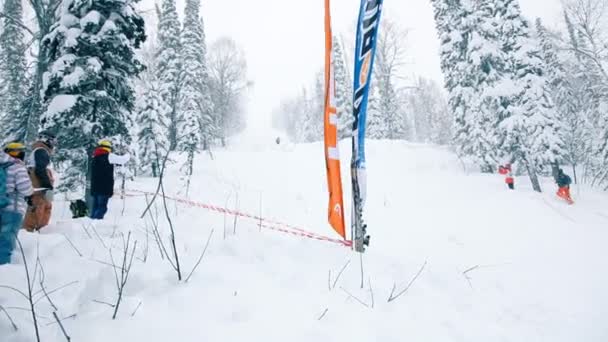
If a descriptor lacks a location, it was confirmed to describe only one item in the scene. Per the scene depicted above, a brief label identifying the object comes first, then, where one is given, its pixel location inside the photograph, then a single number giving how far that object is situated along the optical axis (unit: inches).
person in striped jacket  159.8
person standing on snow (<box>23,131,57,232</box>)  213.8
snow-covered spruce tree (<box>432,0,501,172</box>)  677.9
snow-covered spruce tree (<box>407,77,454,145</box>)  2063.2
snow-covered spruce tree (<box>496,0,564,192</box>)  600.5
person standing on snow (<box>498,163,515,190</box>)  566.3
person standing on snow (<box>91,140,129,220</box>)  248.5
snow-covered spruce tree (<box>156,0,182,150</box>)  979.3
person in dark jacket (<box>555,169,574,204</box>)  525.8
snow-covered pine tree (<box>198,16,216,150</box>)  1252.5
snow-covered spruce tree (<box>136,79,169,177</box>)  735.1
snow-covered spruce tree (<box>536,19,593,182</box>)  997.2
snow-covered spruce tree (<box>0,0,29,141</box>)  864.3
